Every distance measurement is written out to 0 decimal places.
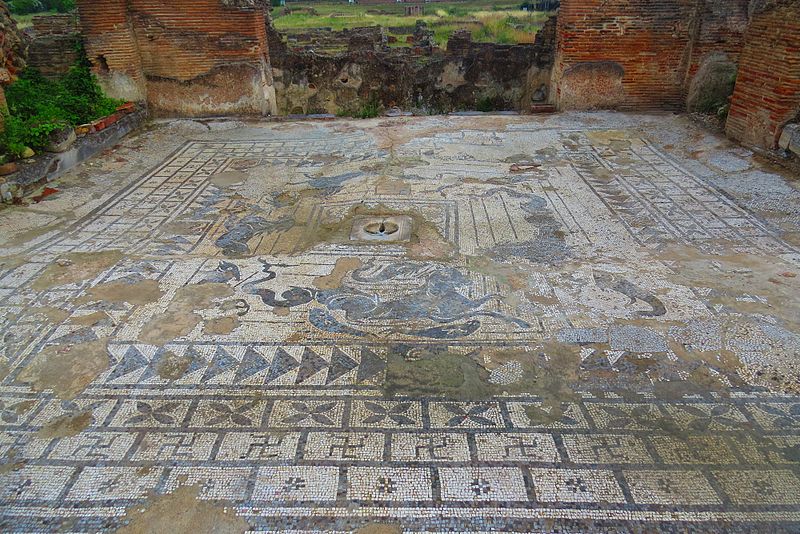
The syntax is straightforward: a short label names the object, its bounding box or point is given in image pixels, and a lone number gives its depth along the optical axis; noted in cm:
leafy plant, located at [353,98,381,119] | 884
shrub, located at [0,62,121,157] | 527
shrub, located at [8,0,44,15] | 2213
